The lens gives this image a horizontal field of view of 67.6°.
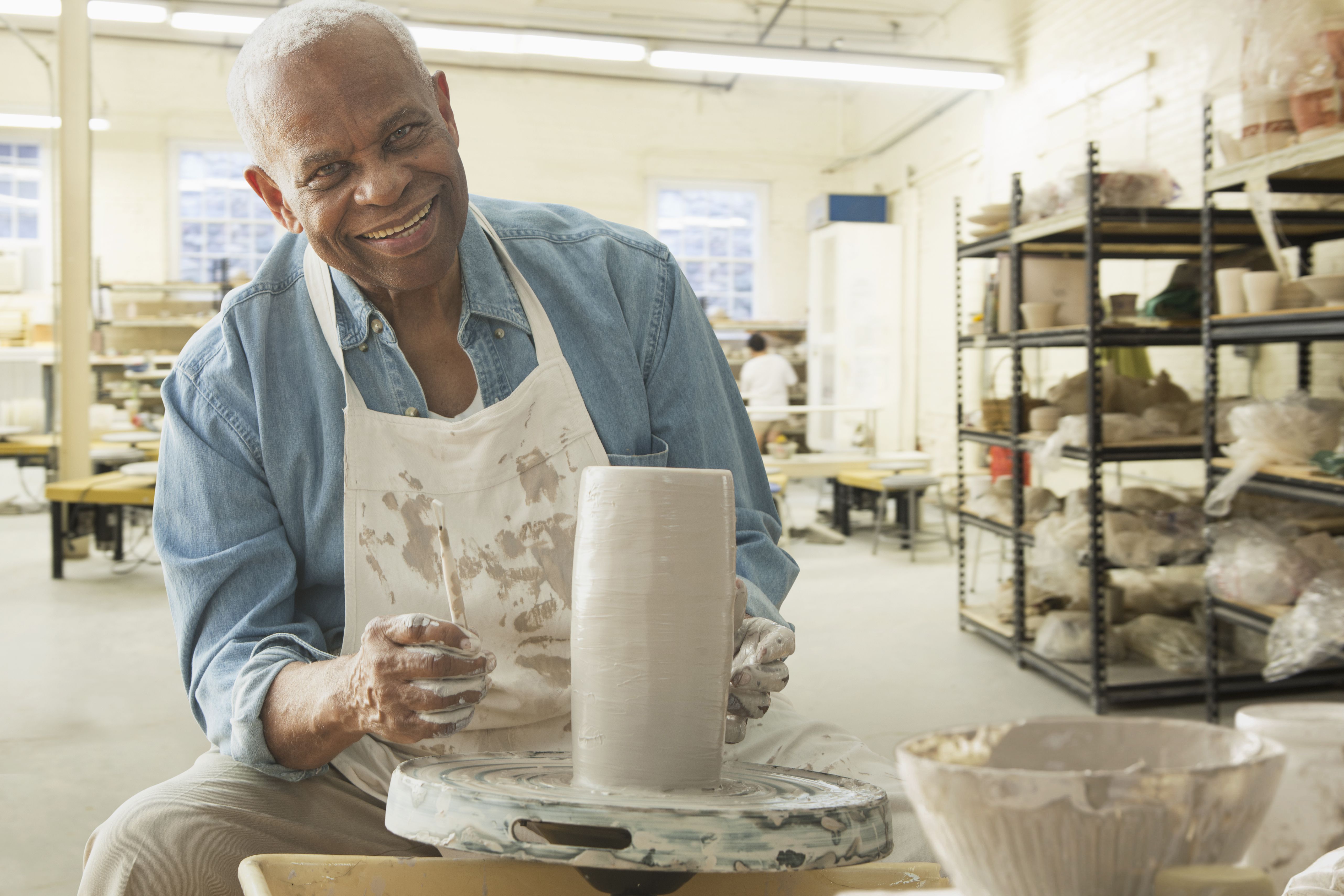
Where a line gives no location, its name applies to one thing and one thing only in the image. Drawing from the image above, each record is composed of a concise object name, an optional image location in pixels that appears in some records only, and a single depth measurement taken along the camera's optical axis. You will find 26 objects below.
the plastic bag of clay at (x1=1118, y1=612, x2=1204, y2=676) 3.78
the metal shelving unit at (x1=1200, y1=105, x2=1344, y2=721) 2.52
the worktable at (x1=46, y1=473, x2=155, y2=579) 5.46
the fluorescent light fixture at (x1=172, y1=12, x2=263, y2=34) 6.69
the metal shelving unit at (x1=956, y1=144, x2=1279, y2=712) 3.42
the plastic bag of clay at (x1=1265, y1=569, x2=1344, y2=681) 2.60
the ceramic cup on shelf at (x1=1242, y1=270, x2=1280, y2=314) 2.70
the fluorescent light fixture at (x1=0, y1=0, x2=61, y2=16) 6.21
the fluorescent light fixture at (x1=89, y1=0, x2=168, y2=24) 6.45
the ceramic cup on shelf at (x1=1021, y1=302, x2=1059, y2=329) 3.79
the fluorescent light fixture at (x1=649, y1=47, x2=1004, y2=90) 7.04
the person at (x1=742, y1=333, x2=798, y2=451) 9.34
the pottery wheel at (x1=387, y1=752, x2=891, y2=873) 0.65
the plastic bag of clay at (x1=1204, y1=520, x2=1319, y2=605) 2.77
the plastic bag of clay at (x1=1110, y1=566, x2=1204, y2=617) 4.10
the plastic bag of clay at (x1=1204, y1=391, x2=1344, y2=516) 2.71
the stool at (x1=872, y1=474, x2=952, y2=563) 6.16
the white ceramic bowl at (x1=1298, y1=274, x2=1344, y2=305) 2.56
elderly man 1.16
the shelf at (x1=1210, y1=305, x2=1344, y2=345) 2.50
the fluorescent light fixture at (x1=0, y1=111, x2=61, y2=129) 9.52
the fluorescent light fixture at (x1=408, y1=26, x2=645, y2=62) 6.58
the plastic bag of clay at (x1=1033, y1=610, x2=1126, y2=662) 3.87
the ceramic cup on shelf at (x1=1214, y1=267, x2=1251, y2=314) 2.85
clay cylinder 0.82
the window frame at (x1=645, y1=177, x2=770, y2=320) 10.90
